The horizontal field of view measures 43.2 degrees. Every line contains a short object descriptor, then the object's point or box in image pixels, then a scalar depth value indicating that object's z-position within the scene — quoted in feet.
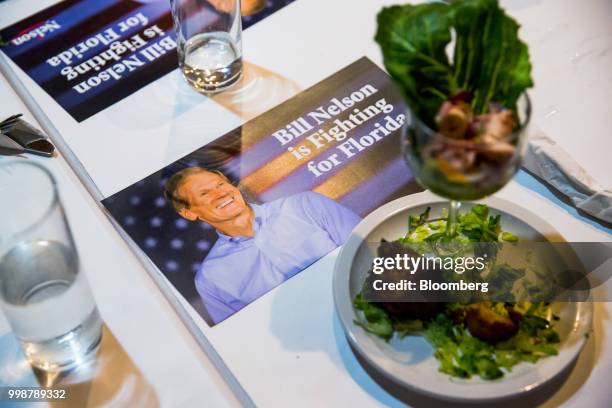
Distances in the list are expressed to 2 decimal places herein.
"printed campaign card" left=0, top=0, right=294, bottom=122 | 2.91
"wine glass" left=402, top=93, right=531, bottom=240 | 1.76
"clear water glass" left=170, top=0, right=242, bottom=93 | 2.87
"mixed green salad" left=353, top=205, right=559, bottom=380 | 2.00
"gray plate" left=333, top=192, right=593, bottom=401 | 1.95
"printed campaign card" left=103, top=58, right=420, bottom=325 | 2.38
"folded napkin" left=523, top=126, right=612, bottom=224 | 2.42
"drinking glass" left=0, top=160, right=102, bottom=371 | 1.94
